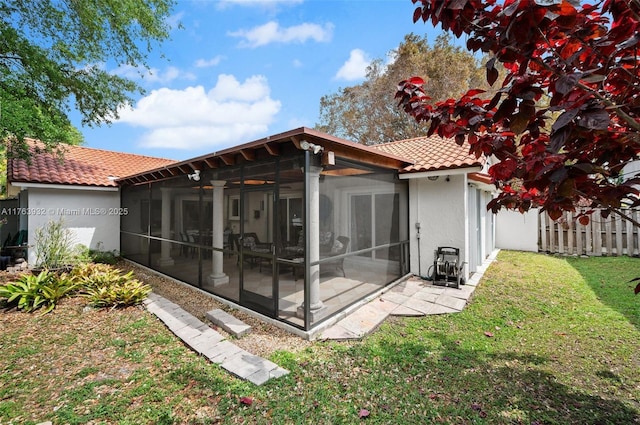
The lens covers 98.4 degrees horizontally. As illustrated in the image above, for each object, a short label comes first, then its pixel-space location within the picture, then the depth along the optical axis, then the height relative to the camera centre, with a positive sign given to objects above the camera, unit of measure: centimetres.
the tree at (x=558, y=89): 152 +87
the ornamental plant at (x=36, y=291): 591 -169
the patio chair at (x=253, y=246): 558 -65
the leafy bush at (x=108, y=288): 609 -169
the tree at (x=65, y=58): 763 +507
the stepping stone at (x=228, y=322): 477 -197
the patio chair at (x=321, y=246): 488 -56
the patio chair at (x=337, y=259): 520 -87
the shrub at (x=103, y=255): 1020 -153
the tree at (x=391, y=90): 1599 +817
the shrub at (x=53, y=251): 806 -104
